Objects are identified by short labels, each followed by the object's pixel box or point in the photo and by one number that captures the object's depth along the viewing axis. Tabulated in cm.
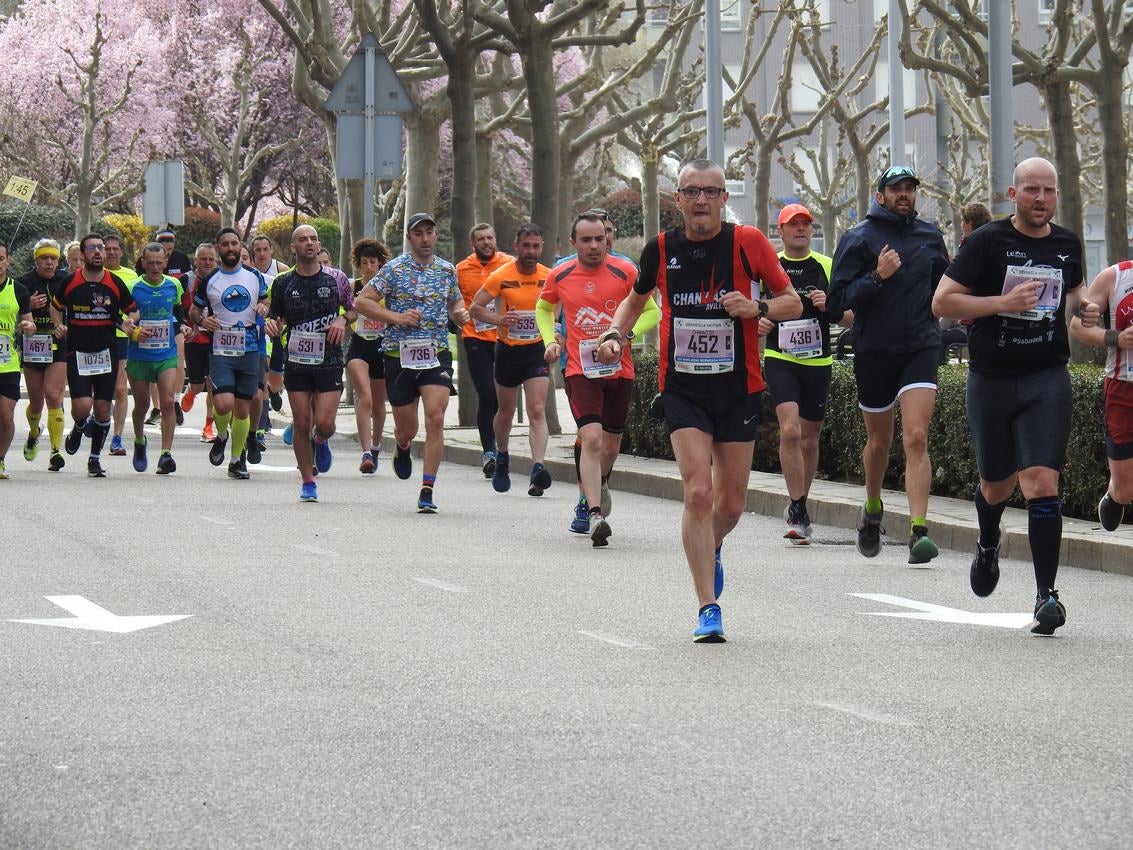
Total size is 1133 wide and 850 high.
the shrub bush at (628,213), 7062
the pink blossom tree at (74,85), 5731
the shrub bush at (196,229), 6166
